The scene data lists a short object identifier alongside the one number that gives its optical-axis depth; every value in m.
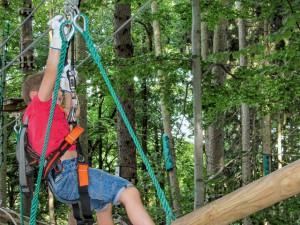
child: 2.88
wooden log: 2.19
